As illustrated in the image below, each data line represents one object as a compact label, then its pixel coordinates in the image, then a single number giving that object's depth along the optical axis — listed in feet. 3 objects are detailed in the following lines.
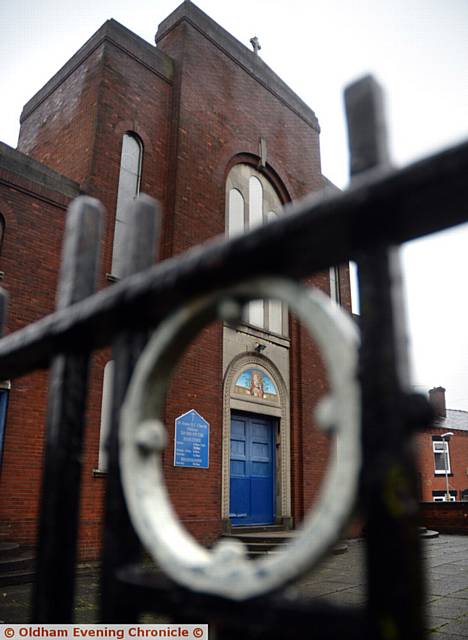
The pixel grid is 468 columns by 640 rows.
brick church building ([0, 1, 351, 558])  28.71
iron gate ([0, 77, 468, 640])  2.03
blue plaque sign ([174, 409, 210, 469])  32.27
